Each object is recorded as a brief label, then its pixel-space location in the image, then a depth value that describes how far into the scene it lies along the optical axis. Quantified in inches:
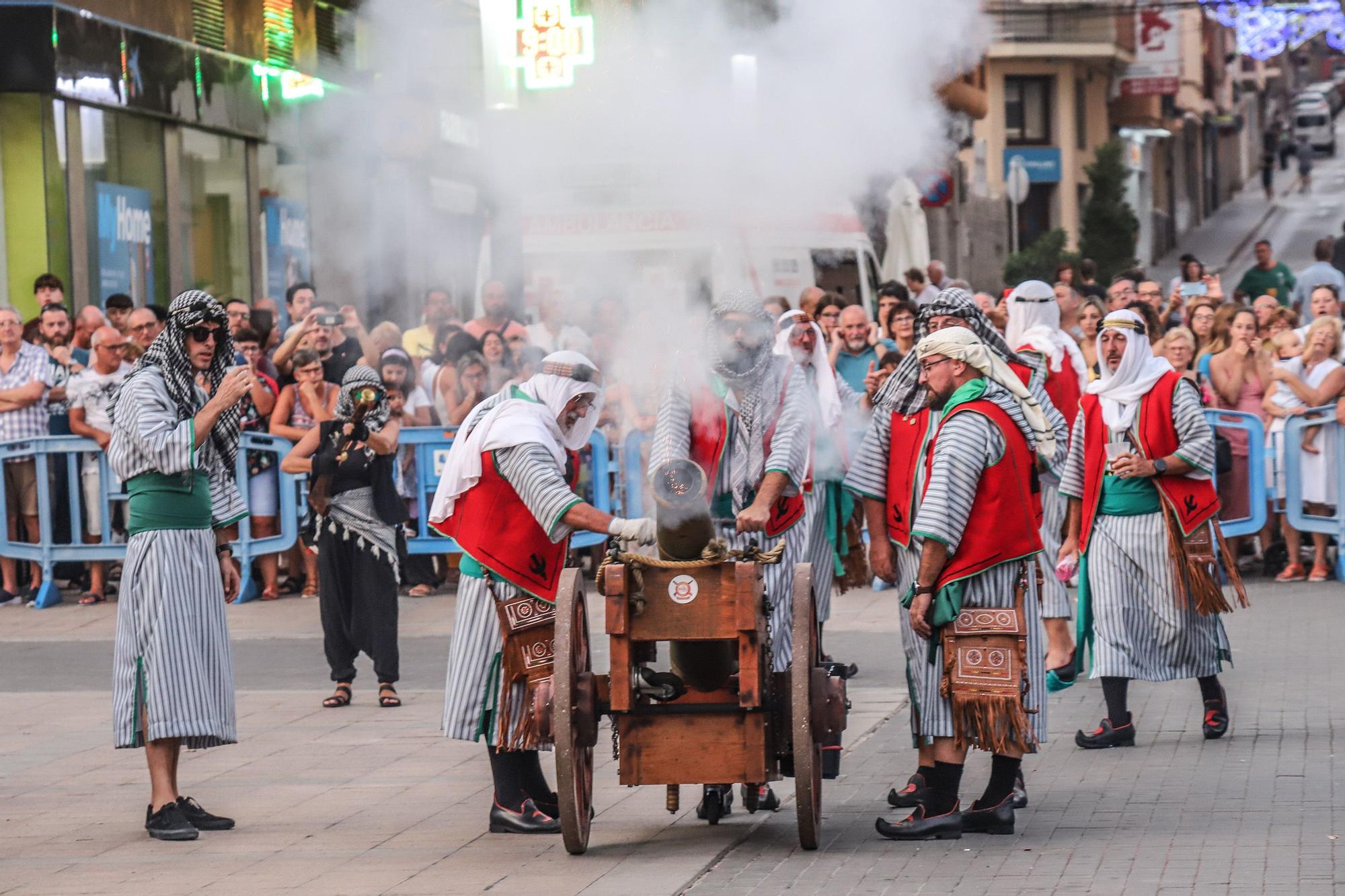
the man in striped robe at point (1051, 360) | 744.8
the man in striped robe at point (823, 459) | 652.4
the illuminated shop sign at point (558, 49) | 1051.3
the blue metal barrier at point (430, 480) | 1033.2
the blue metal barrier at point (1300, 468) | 1005.9
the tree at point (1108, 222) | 3160.7
